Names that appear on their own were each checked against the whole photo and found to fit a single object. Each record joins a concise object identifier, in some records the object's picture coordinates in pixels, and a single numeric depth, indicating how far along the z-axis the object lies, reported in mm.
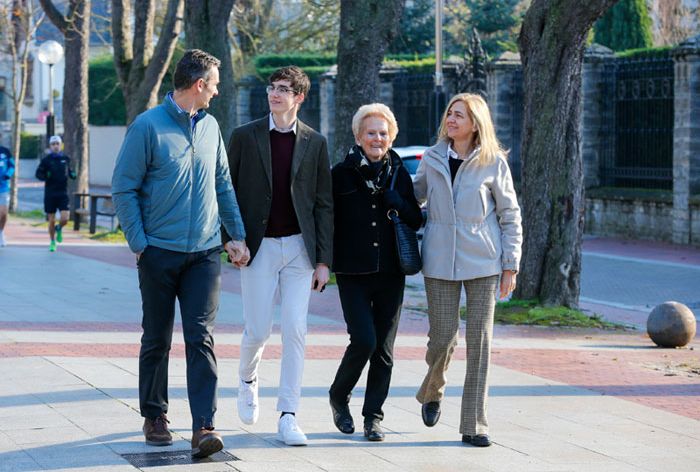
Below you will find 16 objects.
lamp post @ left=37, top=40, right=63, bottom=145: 26922
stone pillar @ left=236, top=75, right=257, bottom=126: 36812
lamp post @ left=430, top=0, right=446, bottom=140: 27047
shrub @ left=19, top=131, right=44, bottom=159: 57406
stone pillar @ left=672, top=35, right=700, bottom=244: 20812
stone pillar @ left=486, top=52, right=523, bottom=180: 25609
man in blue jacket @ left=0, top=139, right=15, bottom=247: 18547
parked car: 19677
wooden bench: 23016
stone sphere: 10820
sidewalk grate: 5812
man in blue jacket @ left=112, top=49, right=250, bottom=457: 5961
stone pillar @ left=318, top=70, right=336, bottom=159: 31969
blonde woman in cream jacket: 6461
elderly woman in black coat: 6496
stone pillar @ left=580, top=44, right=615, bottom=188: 24016
